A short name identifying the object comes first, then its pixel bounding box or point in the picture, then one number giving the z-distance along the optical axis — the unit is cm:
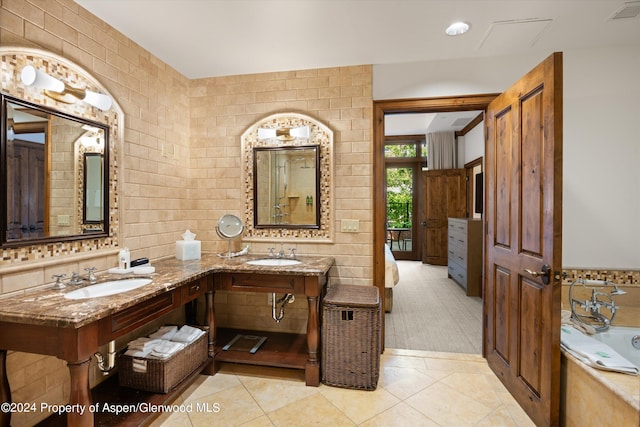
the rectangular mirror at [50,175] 159
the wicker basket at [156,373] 195
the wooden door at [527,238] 170
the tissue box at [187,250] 265
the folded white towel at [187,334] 222
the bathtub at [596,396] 137
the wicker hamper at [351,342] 219
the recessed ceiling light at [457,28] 215
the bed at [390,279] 354
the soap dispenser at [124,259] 212
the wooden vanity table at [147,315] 133
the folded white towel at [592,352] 157
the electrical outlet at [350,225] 279
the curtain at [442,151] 646
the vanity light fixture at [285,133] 283
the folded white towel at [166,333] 225
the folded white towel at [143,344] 206
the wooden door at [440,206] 635
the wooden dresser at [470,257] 449
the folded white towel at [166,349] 199
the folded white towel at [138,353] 199
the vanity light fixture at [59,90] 162
